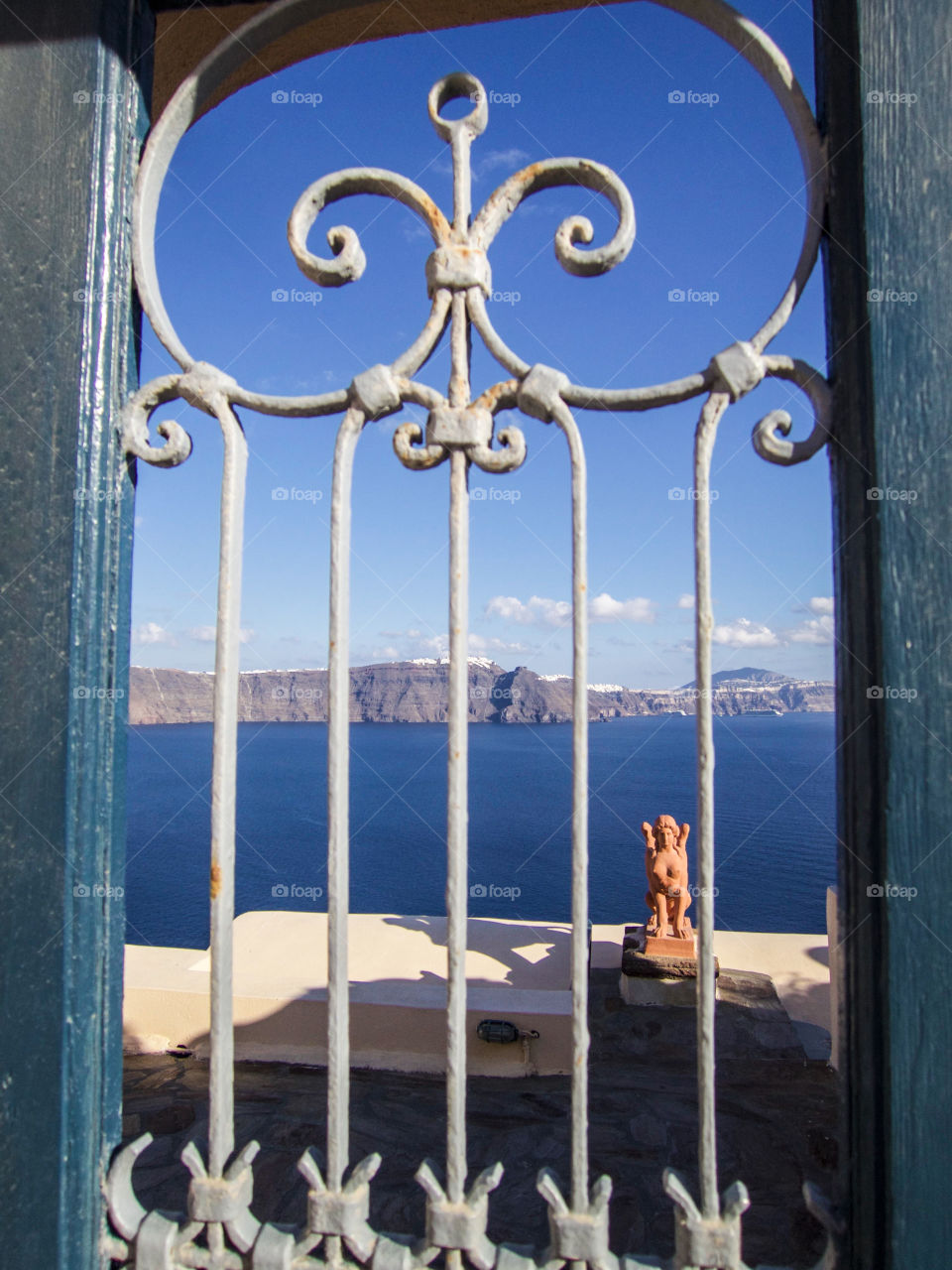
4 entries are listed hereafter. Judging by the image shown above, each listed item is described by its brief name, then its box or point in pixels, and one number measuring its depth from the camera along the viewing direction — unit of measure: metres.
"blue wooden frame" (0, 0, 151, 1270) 0.77
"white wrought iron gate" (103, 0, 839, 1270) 0.72
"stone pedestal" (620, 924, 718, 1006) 4.00
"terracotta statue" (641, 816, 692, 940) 4.23
